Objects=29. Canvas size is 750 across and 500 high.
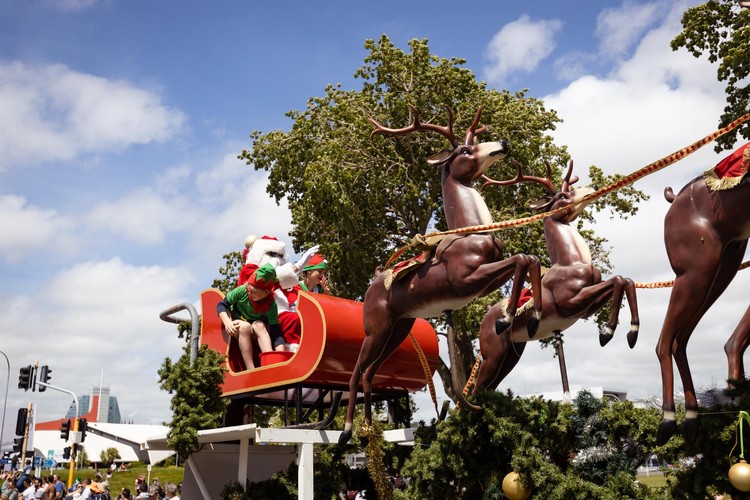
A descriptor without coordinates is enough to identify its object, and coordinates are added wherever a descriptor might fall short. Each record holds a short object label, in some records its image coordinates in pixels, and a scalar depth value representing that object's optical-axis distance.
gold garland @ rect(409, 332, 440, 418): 8.64
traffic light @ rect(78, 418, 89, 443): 17.28
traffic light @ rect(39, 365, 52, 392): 22.27
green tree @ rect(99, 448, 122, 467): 53.97
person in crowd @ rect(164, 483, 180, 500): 13.07
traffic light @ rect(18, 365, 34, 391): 21.48
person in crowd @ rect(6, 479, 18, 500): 17.16
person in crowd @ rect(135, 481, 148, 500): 19.22
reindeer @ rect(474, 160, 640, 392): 7.21
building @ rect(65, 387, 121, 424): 180.05
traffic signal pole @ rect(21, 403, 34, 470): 24.10
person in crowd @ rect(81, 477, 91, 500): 16.10
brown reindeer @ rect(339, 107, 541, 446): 6.84
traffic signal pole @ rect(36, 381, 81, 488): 18.12
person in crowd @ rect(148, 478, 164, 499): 18.06
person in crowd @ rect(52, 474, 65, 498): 20.57
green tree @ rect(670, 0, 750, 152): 13.06
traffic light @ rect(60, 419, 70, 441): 19.95
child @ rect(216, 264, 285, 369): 10.26
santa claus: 10.77
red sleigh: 9.04
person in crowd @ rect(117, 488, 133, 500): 16.94
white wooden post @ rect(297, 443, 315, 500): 8.49
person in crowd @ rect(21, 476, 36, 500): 17.64
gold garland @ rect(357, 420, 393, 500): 7.80
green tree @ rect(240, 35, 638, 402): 17.81
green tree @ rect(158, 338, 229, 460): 9.59
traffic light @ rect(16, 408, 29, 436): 23.19
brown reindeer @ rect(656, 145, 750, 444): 5.39
